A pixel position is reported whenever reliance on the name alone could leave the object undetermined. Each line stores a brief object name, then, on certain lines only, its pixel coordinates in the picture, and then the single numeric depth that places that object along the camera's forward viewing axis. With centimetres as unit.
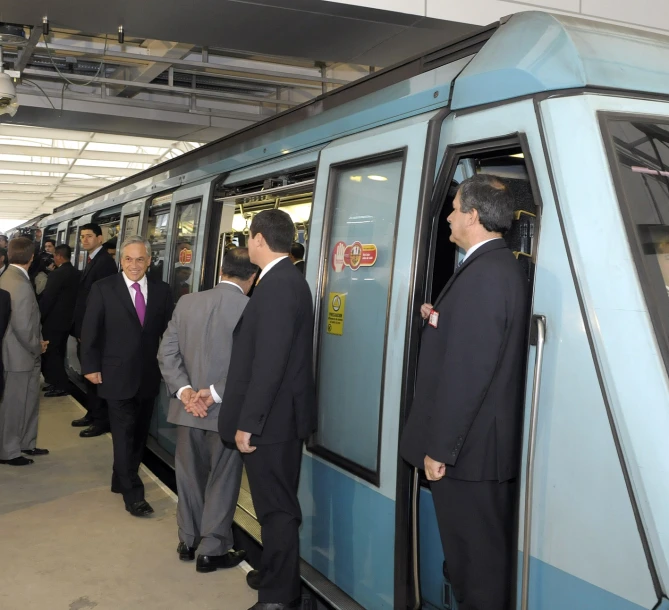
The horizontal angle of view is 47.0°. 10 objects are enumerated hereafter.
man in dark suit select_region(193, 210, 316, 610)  361
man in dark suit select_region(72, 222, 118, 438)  774
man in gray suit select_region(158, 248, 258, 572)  454
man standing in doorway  271
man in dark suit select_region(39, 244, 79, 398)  881
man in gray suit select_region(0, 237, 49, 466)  657
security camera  704
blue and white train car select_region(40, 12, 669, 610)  241
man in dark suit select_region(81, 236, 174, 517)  550
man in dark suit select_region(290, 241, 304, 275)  689
